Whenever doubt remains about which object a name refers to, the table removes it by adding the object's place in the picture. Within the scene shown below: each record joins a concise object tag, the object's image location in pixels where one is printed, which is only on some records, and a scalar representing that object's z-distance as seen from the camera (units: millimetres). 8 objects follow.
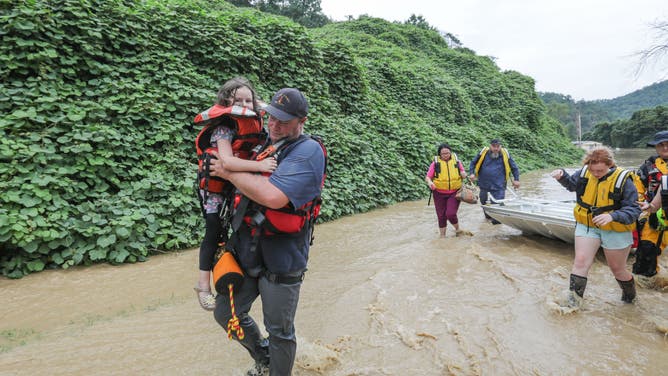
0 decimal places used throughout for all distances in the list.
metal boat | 5613
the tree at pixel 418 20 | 45962
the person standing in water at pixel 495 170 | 7699
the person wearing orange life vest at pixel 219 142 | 2188
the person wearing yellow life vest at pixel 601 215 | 3396
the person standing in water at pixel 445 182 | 6734
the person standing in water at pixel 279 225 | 1892
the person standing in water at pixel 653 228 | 3967
